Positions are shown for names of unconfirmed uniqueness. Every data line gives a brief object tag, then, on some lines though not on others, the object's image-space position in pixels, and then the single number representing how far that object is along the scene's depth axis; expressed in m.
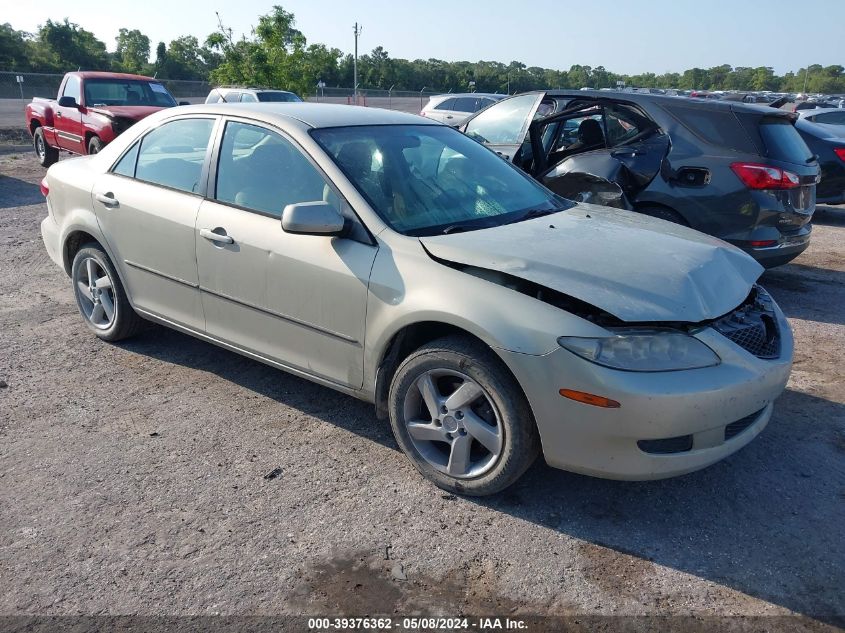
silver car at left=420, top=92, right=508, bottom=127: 18.44
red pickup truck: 11.88
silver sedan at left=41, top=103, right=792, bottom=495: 2.93
